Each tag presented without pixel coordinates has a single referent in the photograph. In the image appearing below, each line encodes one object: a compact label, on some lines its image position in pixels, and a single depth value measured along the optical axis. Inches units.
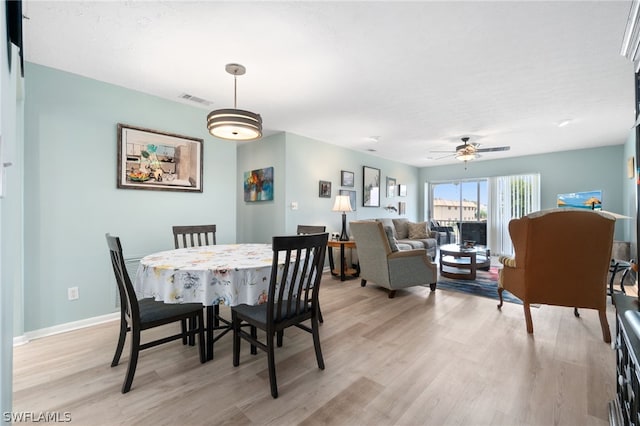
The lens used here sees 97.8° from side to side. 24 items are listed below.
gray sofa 218.7
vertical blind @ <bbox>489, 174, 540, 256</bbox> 243.4
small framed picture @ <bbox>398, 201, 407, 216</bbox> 277.9
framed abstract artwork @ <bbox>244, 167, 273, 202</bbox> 182.7
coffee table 172.6
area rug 140.3
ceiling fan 174.9
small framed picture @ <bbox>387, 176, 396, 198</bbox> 264.8
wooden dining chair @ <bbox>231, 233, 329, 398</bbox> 65.7
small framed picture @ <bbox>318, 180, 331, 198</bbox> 196.1
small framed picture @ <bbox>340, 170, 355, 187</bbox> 213.6
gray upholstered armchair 137.9
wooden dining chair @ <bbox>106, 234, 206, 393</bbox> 67.0
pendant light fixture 84.3
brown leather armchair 91.6
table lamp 185.8
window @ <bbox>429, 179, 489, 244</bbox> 274.2
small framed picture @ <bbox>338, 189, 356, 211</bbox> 214.2
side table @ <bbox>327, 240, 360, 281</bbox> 174.6
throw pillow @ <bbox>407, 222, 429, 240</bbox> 241.8
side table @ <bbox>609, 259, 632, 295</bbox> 120.5
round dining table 68.2
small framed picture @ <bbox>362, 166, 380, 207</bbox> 235.0
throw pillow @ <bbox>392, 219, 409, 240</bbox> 245.6
